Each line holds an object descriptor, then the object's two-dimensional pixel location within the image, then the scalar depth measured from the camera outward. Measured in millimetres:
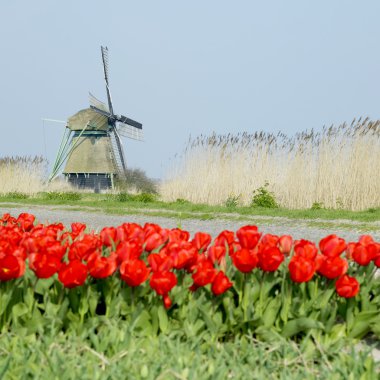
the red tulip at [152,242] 7457
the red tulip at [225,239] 7391
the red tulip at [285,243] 7316
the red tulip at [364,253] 6965
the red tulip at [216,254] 6902
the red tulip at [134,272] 6098
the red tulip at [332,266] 6500
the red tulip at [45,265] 6211
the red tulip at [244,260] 6320
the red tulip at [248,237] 7078
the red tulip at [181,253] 6574
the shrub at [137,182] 57469
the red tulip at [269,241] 6758
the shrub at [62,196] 48034
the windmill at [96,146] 67812
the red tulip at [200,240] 7684
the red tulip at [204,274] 6180
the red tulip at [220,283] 6195
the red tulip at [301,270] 6305
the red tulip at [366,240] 7256
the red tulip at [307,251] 6633
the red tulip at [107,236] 7879
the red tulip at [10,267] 6195
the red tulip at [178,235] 7721
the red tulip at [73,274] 6125
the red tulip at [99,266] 6242
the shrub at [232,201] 33594
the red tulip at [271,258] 6395
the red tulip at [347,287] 6422
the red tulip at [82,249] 6859
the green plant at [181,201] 35031
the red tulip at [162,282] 6020
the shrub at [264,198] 31484
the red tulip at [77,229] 9258
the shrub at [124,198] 42175
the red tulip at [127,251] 6547
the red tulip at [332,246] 6973
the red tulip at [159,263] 6293
